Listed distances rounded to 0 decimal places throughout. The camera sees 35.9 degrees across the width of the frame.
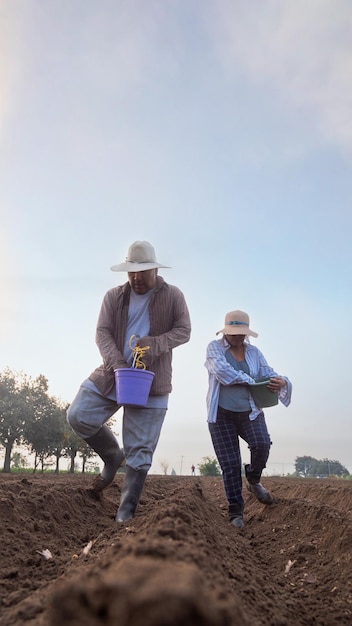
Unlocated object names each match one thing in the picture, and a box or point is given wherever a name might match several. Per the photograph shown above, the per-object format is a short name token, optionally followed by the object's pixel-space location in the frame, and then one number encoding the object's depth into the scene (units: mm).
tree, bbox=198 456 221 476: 70500
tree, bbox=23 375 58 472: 39875
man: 4695
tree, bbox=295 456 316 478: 118438
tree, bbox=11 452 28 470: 49938
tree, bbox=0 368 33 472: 38688
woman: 5484
